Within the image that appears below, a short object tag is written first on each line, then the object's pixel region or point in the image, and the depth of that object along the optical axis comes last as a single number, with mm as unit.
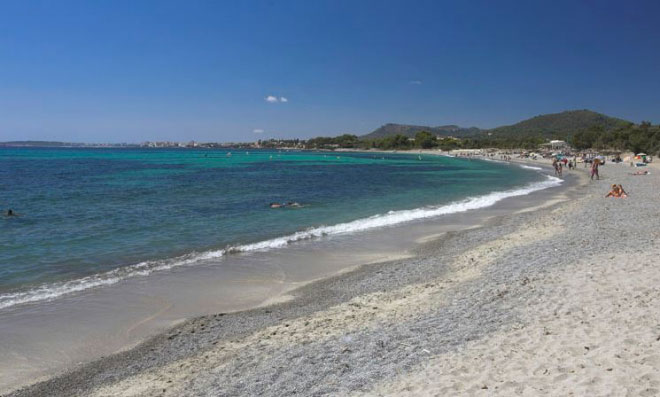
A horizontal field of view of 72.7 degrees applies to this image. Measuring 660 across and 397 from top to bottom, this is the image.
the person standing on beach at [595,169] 45781
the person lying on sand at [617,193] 28120
